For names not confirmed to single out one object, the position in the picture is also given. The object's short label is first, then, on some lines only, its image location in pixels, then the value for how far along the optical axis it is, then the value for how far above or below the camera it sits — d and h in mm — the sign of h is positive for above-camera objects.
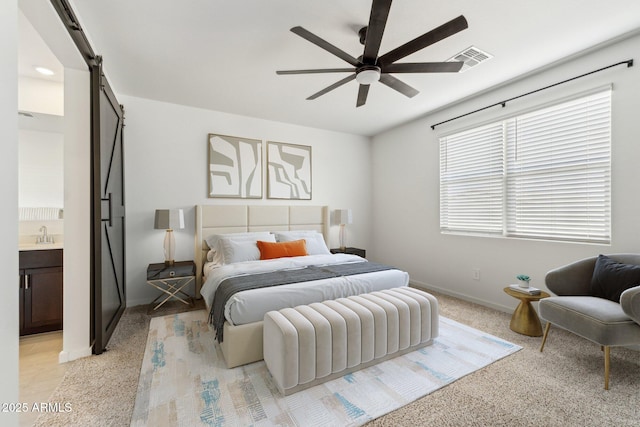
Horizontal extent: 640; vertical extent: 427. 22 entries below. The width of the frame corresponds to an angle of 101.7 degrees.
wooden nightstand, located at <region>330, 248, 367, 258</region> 4512 -650
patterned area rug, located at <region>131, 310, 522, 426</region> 1550 -1200
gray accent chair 1751 -709
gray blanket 2209 -609
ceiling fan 1604 +1186
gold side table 2531 -1027
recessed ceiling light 2564 +1439
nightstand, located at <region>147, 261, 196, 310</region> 3098 -757
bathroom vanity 2521 -755
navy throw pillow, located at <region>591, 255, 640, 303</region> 1999 -513
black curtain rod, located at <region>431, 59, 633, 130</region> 2296 +1349
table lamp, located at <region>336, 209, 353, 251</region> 4688 -108
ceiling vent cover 2449 +1531
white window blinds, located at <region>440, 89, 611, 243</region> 2506 +449
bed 2072 -596
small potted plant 2631 -684
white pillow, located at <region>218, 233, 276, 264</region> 3244 -451
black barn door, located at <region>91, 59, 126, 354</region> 2201 +42
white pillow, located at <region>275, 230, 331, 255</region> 3805 -368
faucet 2884 -248
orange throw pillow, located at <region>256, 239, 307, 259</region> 3367 -465
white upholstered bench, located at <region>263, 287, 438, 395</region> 1746 -900
